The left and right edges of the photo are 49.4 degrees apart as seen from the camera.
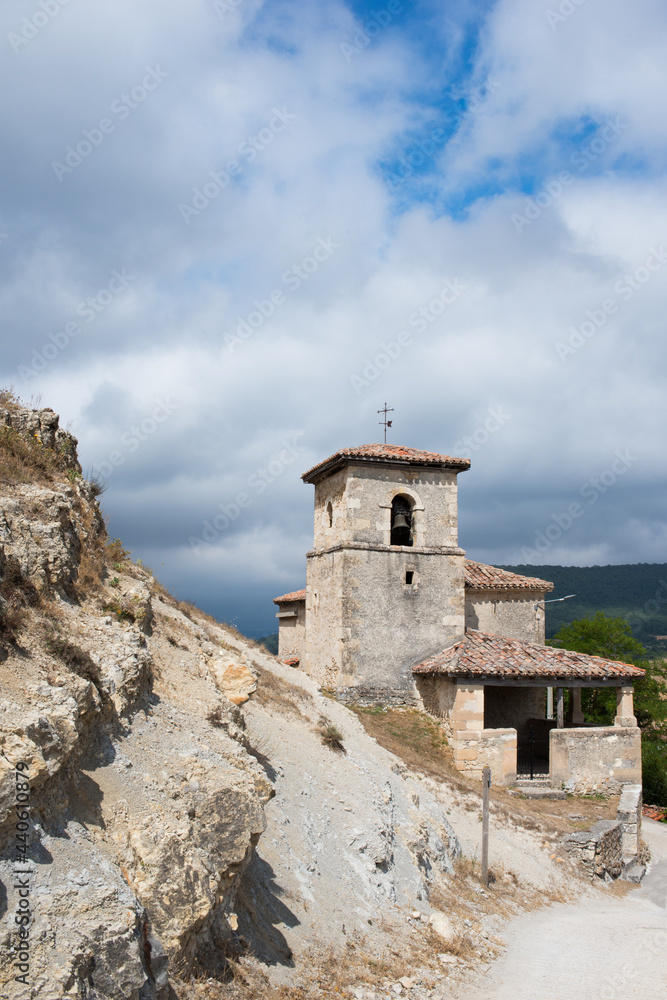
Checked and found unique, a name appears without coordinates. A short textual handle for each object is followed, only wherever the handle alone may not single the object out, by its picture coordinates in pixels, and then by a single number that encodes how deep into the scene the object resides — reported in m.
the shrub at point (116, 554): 11.39
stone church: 19.88
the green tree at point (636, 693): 28.52
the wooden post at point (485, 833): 13.22
